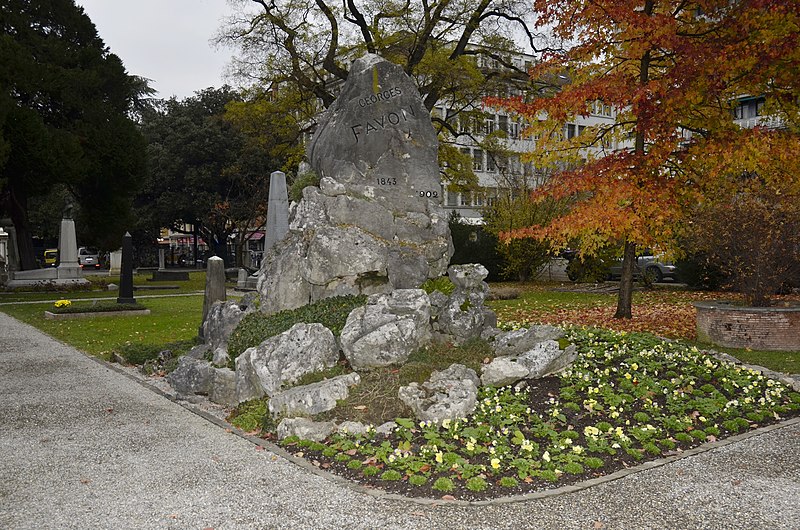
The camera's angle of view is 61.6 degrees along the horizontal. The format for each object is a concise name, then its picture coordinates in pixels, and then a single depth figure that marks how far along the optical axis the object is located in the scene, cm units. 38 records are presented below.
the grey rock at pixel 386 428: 650
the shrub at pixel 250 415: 709
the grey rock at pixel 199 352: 988
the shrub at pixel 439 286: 981
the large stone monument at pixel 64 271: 2875
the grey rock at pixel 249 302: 1031
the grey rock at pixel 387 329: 768
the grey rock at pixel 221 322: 974
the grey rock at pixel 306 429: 652
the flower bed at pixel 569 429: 550
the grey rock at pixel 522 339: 841
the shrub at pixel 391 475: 539
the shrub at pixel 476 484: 517
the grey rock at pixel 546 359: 791
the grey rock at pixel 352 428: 651
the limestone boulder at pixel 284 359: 760
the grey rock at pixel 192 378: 875
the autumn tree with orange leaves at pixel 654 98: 1221
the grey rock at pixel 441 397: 668
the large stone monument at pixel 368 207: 970
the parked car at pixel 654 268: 2709
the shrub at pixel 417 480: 529
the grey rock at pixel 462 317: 867
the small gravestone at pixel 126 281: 1978
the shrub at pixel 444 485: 519
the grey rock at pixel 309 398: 689
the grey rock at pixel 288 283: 987
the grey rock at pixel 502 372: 771
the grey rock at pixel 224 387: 827
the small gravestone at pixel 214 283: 1276
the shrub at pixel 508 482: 524
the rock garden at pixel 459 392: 581
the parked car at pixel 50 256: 5276
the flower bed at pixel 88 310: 1809
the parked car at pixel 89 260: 5628
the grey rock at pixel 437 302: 890
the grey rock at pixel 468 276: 931
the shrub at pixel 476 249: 2952
